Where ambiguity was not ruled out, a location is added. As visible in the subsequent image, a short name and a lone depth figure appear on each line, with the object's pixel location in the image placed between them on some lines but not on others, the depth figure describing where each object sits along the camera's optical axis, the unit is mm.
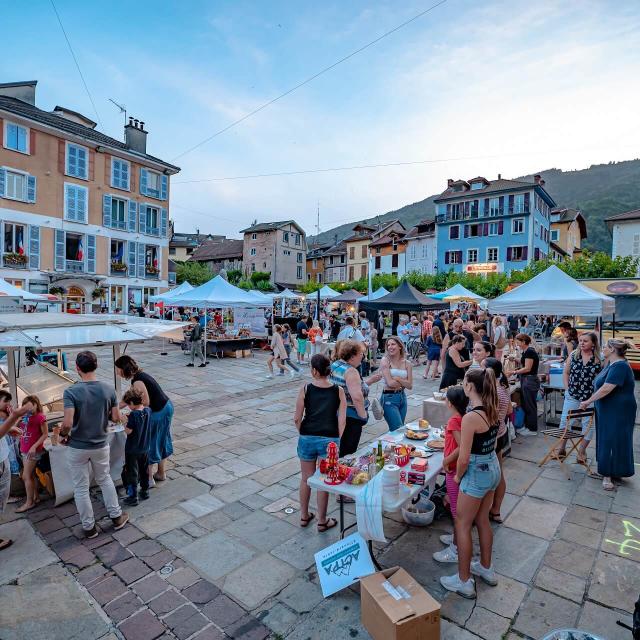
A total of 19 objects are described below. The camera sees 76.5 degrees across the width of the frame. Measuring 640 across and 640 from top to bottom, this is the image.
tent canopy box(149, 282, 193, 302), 15070
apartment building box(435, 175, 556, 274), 38188
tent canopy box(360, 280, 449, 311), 12648
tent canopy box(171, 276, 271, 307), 13344
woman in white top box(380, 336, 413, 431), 4844
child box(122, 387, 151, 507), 4176
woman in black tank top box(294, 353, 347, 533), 3562
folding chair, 5123
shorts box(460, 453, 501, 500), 2824
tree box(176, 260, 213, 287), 44625
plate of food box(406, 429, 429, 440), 4234
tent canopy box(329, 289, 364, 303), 21092
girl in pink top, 4160
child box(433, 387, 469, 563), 3105
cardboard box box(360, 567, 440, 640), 2320
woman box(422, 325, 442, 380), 10797
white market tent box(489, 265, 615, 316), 8197
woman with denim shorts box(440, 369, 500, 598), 2820
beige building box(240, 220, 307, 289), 49562
